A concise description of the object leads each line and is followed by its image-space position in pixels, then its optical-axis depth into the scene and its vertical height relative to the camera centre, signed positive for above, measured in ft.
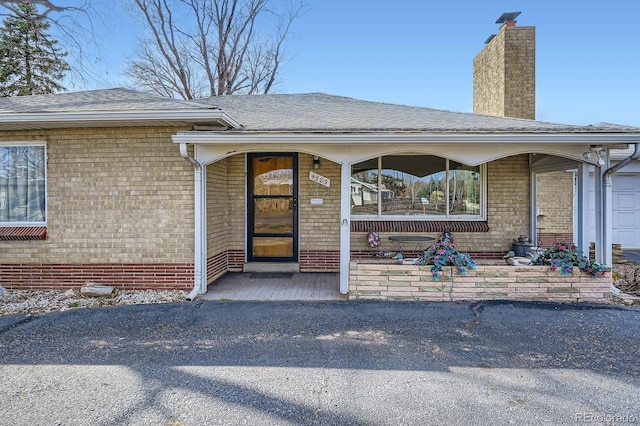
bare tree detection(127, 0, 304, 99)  69.56 +29.65
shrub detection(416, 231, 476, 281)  19.67 -2.25
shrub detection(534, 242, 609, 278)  19.31 -2.32
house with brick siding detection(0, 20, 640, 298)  20.17 +1.79
